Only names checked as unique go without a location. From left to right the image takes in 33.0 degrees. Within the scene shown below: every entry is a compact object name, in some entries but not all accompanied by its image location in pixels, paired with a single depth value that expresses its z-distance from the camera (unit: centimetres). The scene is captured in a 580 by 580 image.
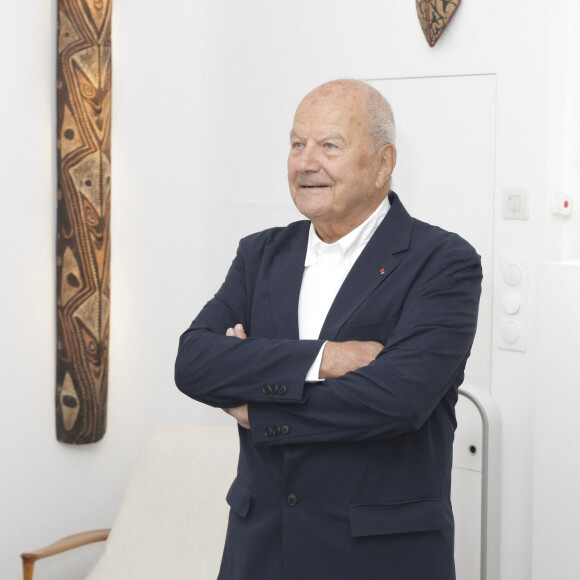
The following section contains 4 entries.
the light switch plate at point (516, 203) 300
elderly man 188
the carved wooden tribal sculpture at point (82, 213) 333
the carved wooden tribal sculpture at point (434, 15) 309
